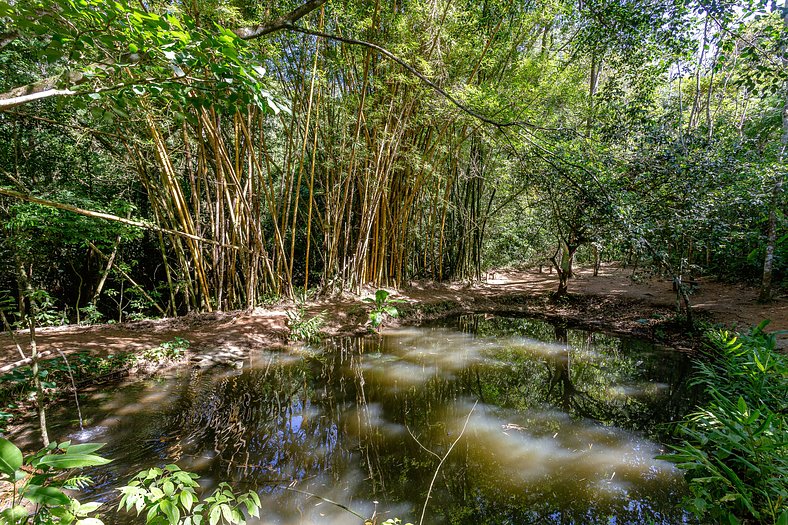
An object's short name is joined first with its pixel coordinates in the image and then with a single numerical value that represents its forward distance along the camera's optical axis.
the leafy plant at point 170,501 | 0.74
